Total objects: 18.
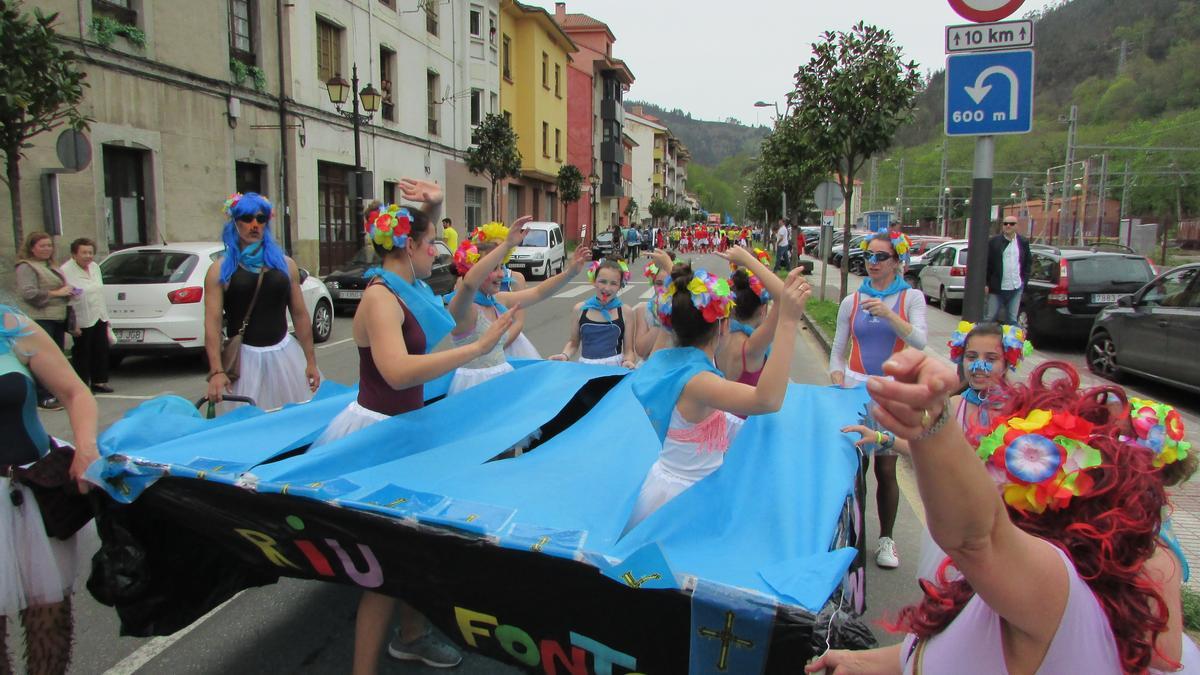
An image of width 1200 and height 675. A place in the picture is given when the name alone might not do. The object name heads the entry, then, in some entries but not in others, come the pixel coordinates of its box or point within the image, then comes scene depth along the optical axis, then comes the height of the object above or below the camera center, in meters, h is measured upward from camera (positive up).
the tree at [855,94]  12.46 +2.60
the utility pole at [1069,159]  37.09 +4.73
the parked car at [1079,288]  11.39 -0.50
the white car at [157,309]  9.12 -0.75
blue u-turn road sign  4.89 +1.05
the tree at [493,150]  27.84 +3.64
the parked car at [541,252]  24.09 -0.09
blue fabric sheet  2.14 -0.80
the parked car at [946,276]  16.75 -0.53
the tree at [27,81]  8.56 +1.91
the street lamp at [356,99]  16.66 +3.34
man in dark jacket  11.31 -0.22
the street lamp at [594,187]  49.31 +4.15
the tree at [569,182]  41.50 +3.66
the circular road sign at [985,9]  4.77 +1.53
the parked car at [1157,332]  7.90 -0.87
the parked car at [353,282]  14.84 -0.68
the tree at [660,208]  85.19 +4.75
